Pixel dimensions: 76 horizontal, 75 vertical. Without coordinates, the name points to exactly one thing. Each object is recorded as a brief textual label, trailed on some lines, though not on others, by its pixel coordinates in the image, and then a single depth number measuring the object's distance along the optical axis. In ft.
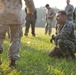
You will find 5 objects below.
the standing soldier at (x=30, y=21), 56.80
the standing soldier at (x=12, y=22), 21.17
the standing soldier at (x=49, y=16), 67.87
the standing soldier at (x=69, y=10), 42.89
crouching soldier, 26.89
